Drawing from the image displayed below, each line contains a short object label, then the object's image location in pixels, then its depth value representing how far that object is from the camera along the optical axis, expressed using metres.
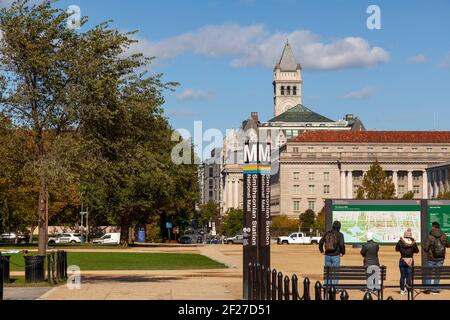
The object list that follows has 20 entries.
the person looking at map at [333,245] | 25.44
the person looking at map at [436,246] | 26.61
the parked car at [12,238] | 113.89
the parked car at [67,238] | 113.75
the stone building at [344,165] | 189.25
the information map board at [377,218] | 31.30
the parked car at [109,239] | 110.94
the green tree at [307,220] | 150.10
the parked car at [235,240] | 120.85
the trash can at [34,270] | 31.48
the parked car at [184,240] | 122.44
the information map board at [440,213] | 31.03
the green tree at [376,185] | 118.64
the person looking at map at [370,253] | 26.31
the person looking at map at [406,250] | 26.52
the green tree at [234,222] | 144.51
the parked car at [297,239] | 113.94
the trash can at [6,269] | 28.85
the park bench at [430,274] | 23.88
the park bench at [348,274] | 23.56
